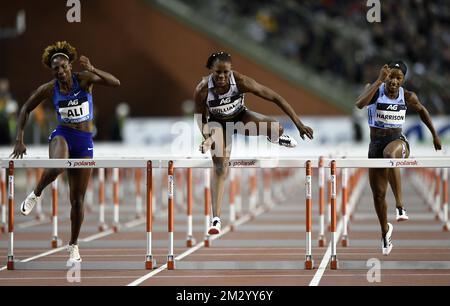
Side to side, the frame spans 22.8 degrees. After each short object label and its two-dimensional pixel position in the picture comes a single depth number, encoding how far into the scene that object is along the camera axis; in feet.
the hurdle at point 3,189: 52.76
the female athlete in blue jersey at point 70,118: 38.75
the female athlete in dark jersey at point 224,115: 37.37
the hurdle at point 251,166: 38.70
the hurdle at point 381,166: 38.32
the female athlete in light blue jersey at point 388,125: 39.11
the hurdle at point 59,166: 38.47
